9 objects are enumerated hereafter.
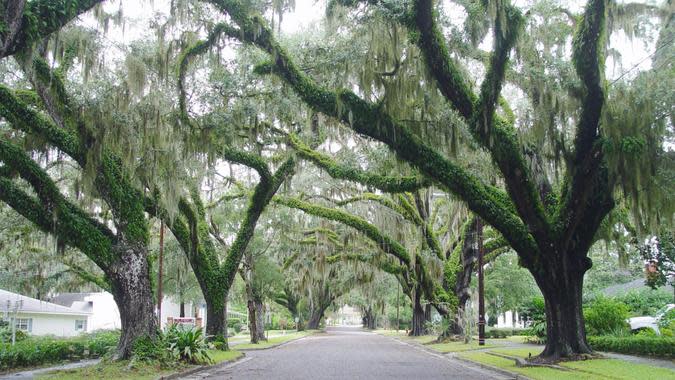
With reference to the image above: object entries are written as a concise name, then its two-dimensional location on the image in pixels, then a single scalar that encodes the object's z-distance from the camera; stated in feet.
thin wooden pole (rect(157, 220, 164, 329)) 69.15
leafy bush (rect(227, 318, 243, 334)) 183.09
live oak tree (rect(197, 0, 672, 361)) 37.73
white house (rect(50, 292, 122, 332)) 138.72
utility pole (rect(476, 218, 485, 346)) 71.82
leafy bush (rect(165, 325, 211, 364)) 48.91
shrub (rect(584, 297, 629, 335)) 64.95
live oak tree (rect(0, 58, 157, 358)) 42.14
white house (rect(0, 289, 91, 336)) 97.19
